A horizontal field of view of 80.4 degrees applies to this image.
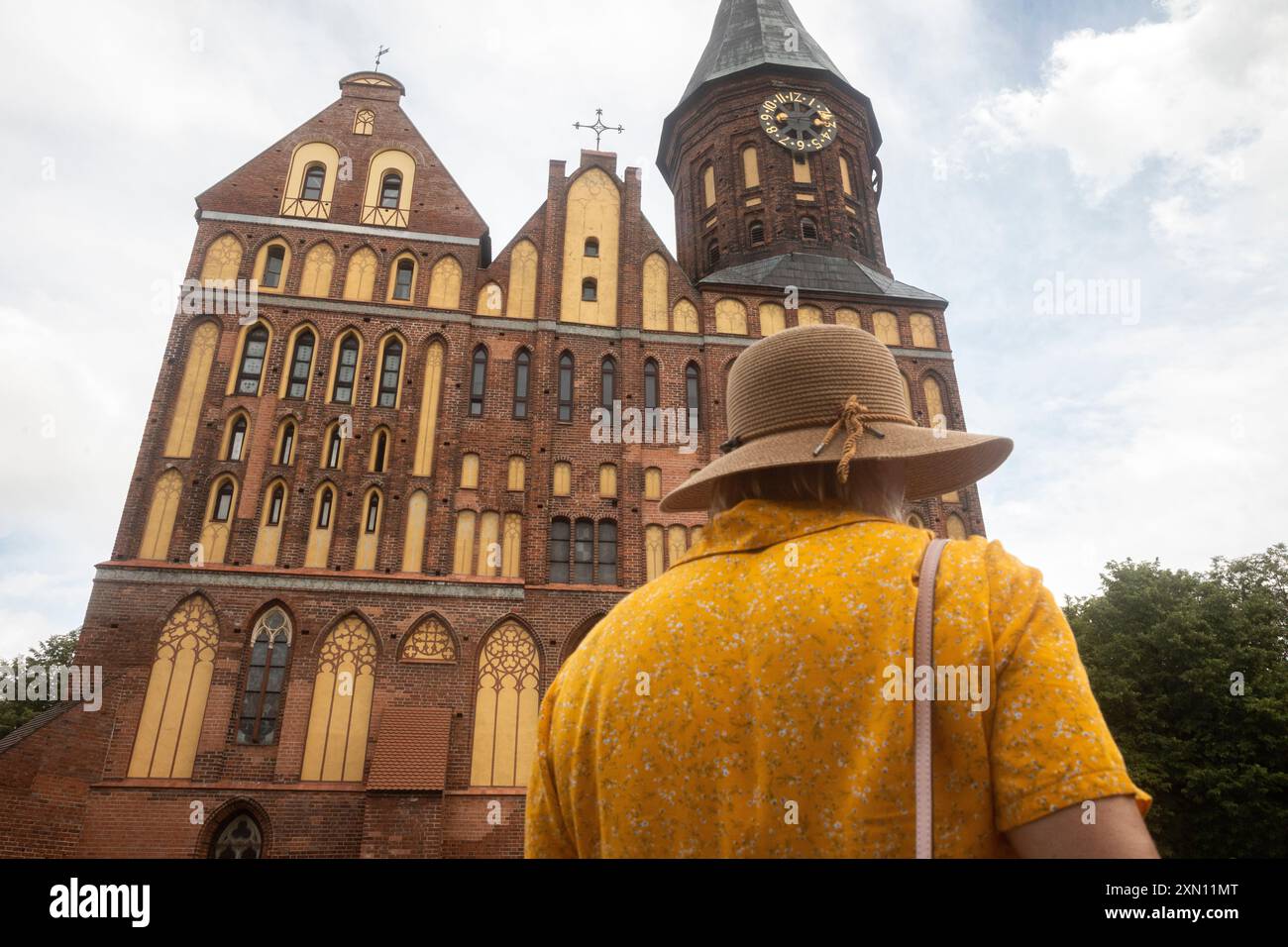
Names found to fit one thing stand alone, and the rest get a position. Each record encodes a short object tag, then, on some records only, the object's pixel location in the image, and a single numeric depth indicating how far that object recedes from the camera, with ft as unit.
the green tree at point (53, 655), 107.81
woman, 4.08
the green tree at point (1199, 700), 54.85
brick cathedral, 42.96
